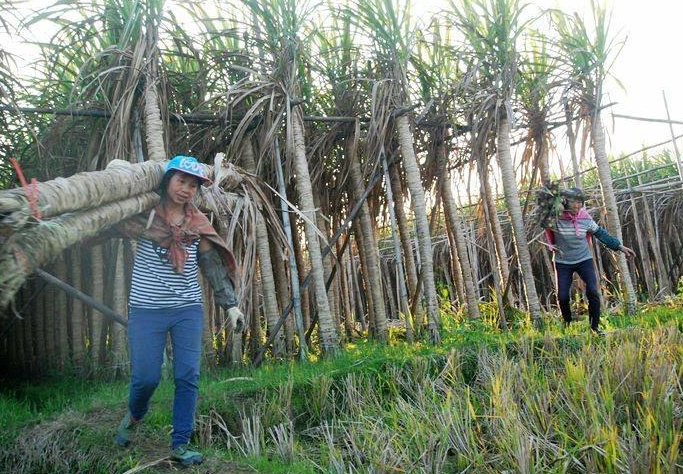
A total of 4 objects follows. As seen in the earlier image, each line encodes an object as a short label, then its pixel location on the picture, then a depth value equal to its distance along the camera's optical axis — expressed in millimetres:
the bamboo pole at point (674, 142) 8211
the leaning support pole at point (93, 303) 4465
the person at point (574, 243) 5750
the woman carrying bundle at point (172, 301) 3279
